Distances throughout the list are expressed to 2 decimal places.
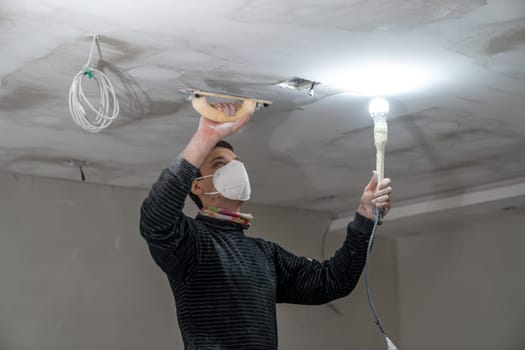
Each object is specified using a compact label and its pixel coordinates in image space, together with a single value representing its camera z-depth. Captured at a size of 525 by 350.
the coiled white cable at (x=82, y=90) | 2.70
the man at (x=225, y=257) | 2.40
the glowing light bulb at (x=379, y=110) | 2.79
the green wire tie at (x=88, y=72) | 2.67
